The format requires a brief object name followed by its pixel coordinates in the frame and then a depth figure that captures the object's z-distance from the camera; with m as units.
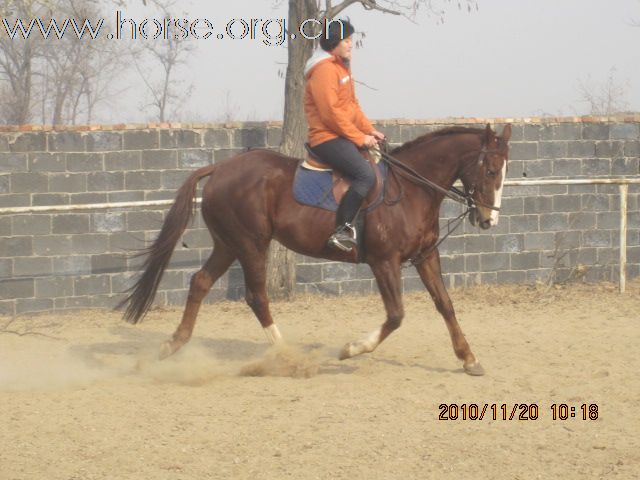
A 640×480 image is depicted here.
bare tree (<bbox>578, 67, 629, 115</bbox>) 25.58
